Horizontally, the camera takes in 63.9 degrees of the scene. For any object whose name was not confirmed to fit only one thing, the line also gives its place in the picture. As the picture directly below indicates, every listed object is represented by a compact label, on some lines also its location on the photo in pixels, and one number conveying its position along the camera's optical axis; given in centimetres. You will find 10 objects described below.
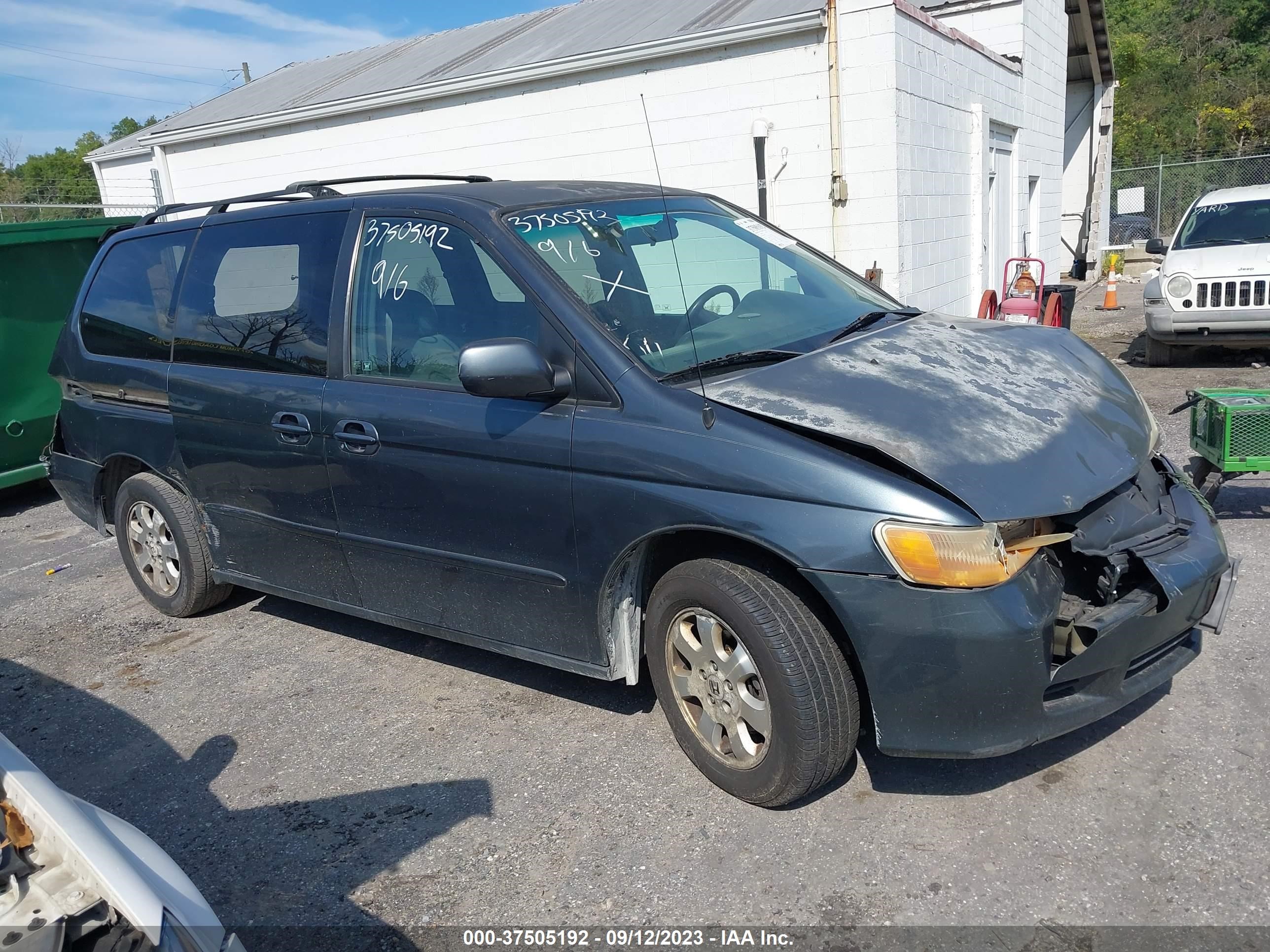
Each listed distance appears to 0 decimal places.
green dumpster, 762
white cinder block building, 913
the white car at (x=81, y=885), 183
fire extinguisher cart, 934
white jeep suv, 928
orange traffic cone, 1571
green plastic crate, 479
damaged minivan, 279
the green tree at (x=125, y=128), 6384
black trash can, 1097
